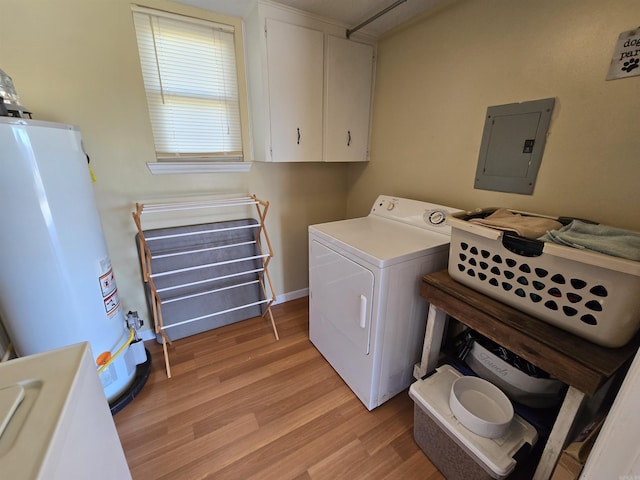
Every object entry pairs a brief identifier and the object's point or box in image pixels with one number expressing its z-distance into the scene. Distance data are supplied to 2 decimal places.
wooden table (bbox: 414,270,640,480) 0.79
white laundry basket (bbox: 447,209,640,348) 0.77
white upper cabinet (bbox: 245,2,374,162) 1.73
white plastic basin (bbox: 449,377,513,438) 1.05
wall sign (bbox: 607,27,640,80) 1.01
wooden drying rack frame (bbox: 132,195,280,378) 1.71
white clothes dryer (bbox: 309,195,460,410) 1.34
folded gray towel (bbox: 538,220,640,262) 0.77
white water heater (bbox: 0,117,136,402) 1.09
